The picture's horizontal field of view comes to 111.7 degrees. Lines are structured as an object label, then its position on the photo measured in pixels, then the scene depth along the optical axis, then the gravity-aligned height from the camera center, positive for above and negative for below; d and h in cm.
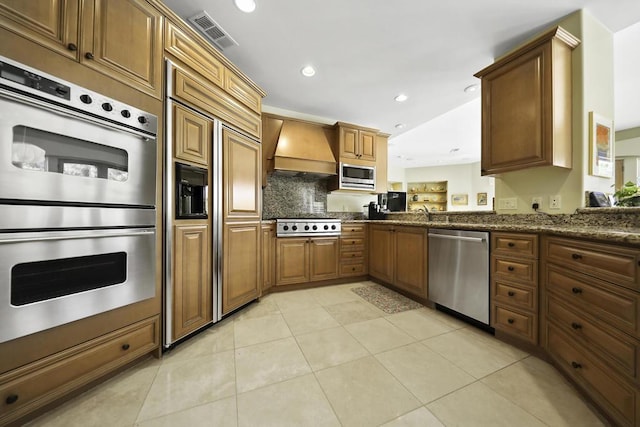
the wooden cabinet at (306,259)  279 -61
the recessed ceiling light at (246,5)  161 +157
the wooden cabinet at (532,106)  165 +90
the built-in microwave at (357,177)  330 +59
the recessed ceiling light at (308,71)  236 +159
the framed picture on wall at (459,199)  767 +55
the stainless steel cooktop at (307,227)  278 -18
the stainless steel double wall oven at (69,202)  92 +6
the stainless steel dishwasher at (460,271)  181 -52
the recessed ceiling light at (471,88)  263 +156
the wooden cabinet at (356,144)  333 +112
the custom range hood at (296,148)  295 +94
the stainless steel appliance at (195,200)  146 +9
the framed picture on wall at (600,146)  169 +55
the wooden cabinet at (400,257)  237 -52
